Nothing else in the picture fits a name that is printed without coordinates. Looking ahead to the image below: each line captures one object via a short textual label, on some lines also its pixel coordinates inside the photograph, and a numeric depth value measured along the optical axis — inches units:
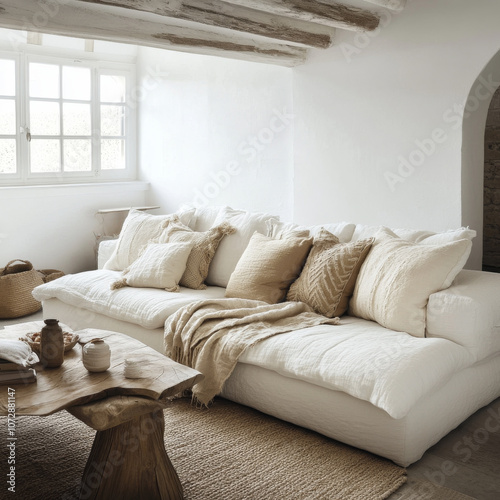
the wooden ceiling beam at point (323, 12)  153.4
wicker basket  204.8
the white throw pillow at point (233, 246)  169.5
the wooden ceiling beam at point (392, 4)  162.4
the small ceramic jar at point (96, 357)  103.5
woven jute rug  101.3
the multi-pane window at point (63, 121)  234.8
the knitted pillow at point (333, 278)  141.4
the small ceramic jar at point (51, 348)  107.2
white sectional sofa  109.3
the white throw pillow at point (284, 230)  158.9
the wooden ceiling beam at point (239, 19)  151.3
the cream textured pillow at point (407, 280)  128.0
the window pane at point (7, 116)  232.1
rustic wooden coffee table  91.9
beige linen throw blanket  129.4
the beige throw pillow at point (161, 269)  167.0
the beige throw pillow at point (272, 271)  150.7
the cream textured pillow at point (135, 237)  184.2
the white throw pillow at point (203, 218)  185.7
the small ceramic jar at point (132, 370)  100.3
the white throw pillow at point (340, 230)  155.3
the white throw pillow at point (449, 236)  137.6
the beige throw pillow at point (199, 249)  170.2
